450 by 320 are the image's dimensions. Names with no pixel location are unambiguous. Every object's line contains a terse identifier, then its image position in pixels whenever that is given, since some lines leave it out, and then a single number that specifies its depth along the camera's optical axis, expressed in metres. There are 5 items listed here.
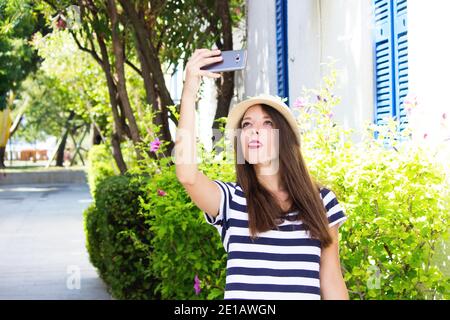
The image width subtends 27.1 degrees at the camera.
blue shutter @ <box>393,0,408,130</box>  6.28
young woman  2.98
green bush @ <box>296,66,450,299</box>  4.80
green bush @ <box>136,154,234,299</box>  5.68
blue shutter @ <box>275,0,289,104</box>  9.41
